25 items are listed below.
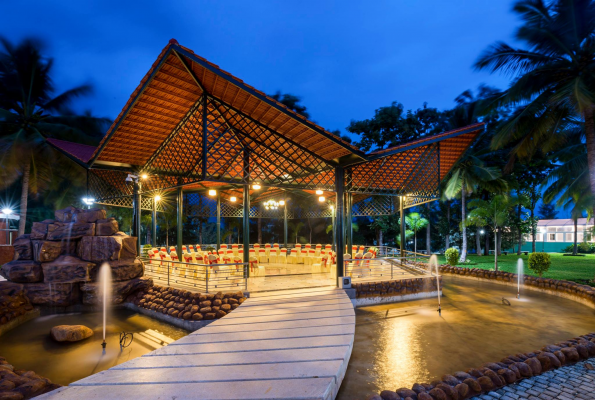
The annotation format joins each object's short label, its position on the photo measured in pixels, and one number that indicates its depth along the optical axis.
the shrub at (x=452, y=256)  16.88
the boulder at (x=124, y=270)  10.46
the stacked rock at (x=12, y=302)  8.58
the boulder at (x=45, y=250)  10.08
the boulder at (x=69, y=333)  7.49
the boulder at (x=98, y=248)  10.53
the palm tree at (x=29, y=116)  15.67
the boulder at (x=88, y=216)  11.15
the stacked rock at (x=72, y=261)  9.84
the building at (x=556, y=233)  35.97
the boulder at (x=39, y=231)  10.48
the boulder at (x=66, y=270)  9.90
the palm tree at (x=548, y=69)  10.68
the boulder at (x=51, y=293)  9.72
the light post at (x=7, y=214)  19.21
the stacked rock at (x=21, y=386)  3.86
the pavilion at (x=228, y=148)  8.91
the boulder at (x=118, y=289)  10.23
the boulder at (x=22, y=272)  9.70
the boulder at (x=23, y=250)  10.27
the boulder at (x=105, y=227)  10.97
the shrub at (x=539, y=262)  12.77
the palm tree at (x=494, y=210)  16.64
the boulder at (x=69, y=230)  10.52
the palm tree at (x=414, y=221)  23.27
